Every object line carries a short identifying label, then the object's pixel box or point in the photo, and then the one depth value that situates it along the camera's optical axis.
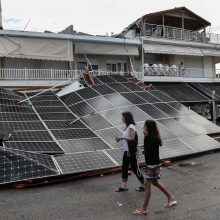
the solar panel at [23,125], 11.76
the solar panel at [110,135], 11.85
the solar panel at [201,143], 12.75
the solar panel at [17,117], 12.43
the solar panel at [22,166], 8.80
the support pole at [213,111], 24.78
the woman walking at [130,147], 7.98
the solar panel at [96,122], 13.12
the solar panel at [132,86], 17.01
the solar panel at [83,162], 9.67
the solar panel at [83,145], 10.94
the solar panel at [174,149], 11.68
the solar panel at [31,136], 10.94
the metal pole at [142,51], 24.97
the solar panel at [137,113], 13.97
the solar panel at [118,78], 17.95
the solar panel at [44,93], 16.68
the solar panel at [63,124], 12.70
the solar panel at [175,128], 13.52
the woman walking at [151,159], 6.59
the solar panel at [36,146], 10.20
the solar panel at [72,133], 11.85
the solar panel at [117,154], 10.71
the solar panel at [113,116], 13.51
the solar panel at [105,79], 17.44
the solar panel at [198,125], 14.46
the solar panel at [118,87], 16.44
